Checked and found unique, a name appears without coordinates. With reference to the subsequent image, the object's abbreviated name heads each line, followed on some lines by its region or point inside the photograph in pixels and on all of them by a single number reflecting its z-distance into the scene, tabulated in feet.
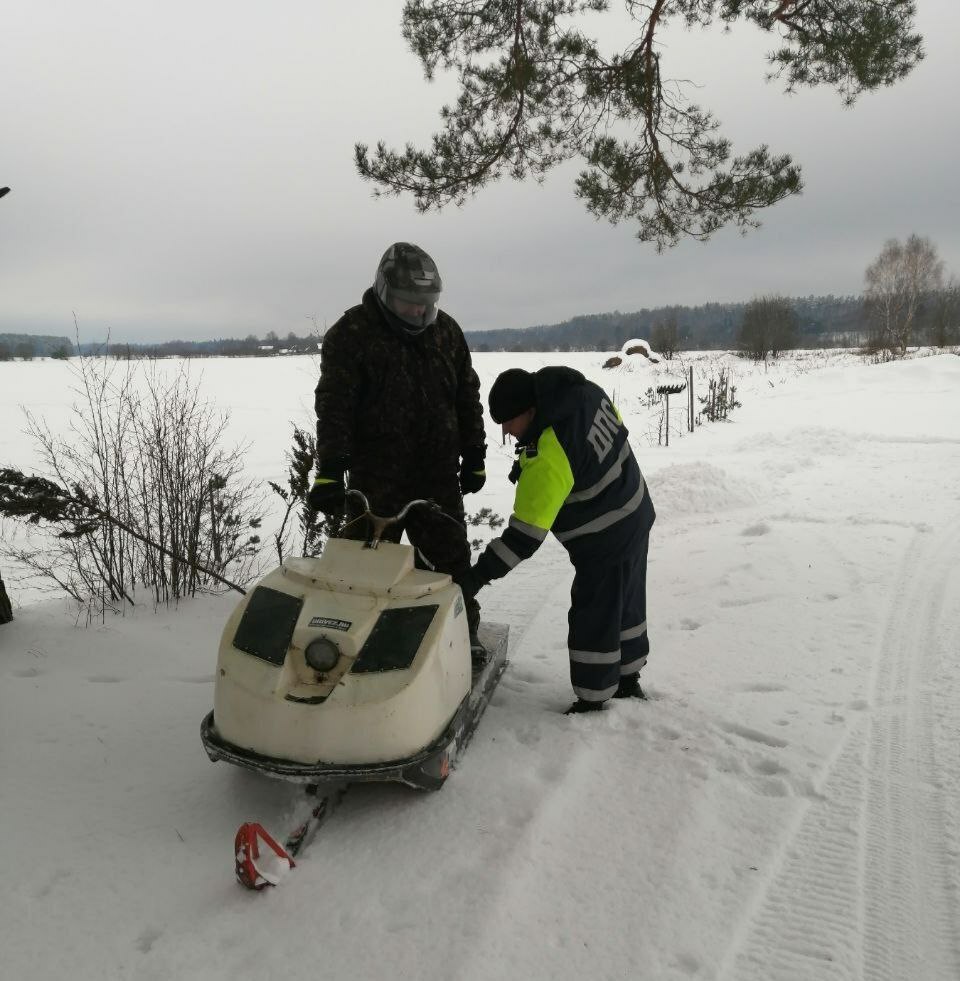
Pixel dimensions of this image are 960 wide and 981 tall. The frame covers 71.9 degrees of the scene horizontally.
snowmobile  6.64
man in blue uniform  8.29
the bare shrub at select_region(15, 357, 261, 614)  14.64
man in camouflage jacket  9.36
